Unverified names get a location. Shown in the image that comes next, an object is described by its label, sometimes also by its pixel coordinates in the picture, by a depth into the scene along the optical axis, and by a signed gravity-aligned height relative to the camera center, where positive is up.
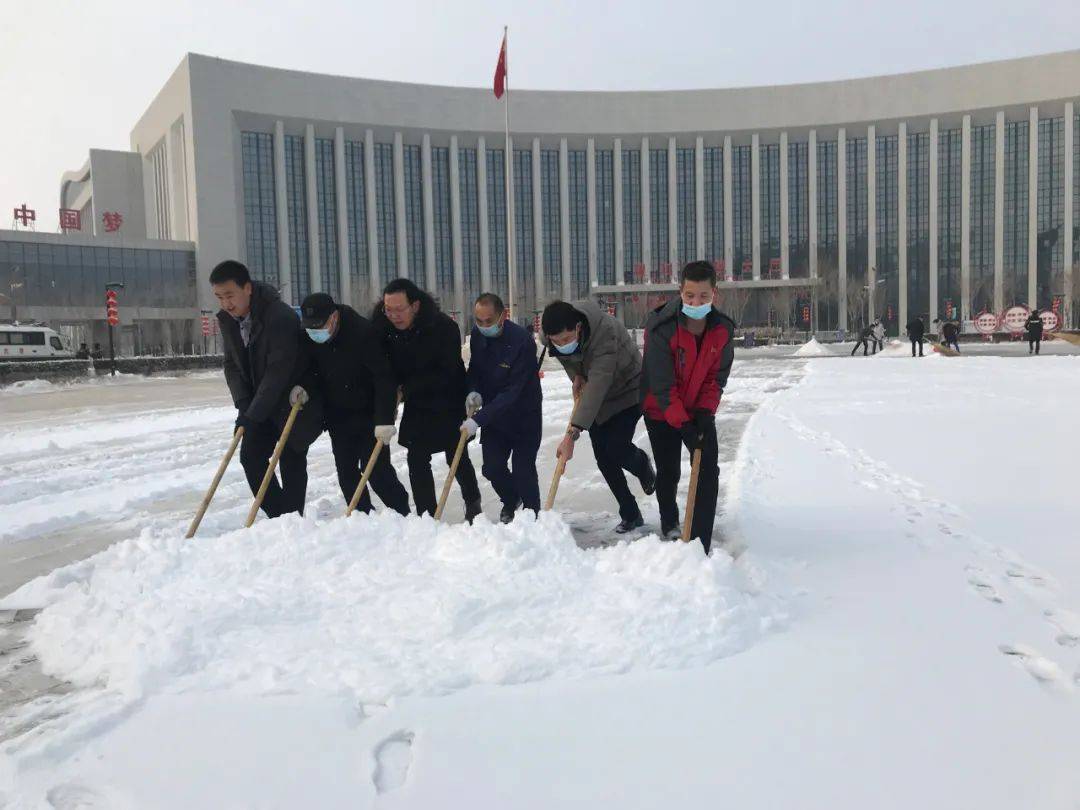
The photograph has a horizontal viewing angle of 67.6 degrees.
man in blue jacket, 4.82 -0.36
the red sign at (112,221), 64.69 +10.00
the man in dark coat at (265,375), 4.47 -0.19
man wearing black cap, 4.68 -0.25
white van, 32.59 +0.18
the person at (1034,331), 24.64 -0.28
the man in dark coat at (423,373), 4.79 -0.22
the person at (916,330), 25.16 -0.16
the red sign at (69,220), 63.50 +10.09
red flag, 27.08 +8.84
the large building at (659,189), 65.56 +12.37
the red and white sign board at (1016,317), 29.91 +0.22
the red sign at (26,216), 60.40 +9.87
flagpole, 26.72 +5.85
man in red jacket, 4.08 -0.18
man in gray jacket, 4.64 -0.32
